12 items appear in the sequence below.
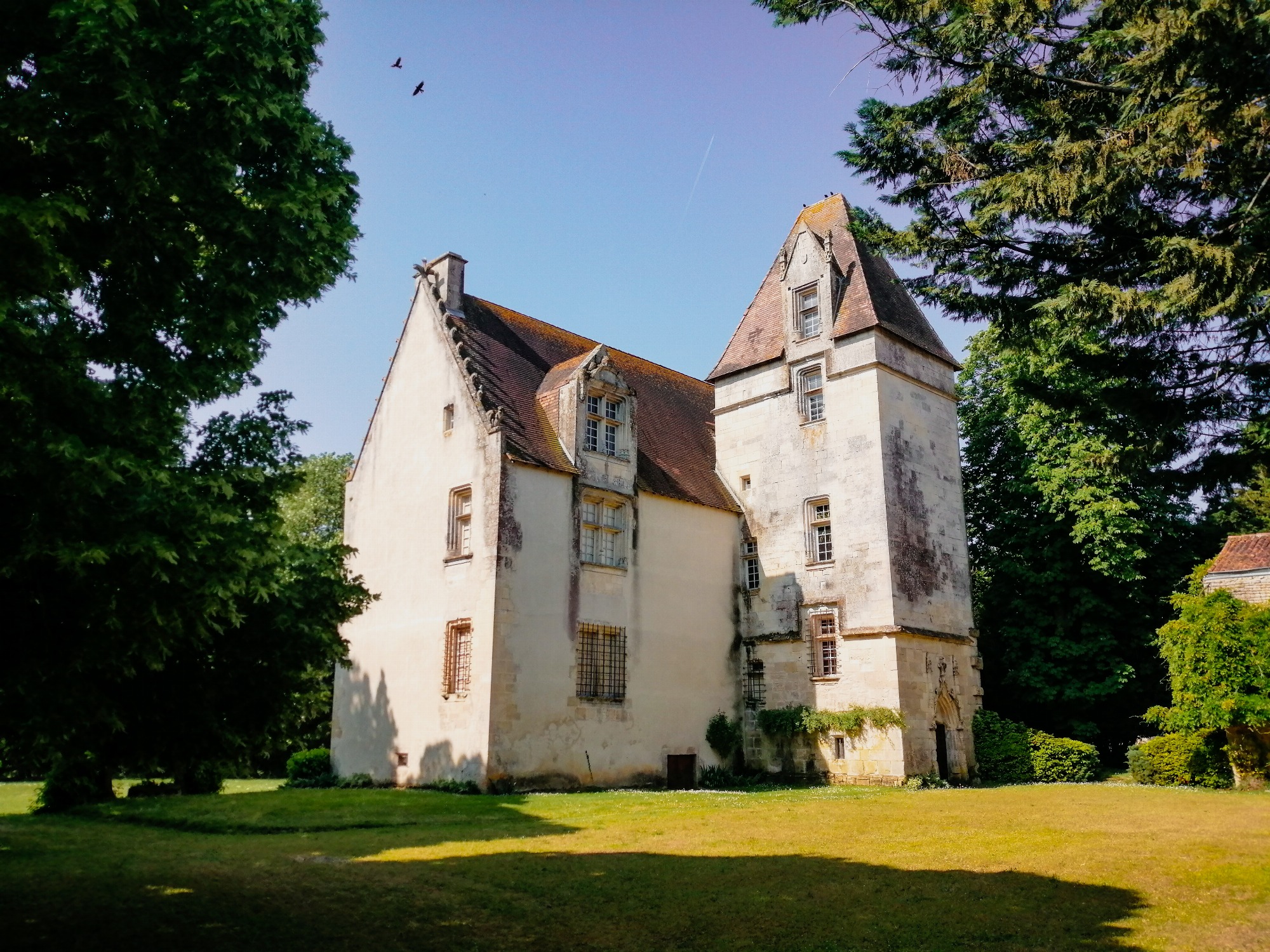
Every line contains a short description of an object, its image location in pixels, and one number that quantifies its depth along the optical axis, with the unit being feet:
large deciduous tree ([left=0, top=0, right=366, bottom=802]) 23.67
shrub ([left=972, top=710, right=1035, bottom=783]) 83.35
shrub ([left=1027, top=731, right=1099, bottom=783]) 81.92
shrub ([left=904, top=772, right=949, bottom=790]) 74.38
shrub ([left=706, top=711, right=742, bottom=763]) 82.89
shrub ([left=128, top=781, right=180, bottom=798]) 64.59
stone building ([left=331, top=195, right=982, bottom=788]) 71.82
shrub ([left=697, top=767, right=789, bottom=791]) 80.64
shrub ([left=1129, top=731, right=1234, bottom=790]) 78.38
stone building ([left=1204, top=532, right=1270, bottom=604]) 87.25
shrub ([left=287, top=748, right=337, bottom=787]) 82.64
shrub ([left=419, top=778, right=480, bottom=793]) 66.23
